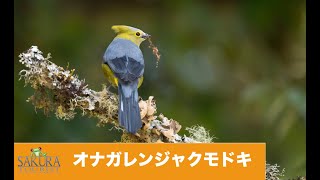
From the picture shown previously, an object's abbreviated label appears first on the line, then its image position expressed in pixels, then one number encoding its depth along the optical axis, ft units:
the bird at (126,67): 19.52
